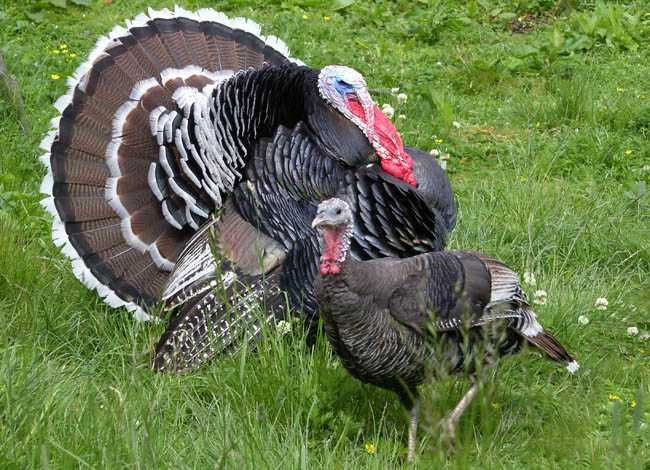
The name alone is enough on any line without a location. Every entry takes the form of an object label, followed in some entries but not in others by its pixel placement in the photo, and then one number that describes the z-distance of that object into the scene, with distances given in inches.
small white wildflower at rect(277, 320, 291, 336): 352.8
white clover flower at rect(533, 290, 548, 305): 394.9
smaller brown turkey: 309.4
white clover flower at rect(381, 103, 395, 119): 544.4
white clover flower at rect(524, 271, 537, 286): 411.3
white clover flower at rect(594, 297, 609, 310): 401.1
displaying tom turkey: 380.2
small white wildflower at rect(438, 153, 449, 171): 527.1
